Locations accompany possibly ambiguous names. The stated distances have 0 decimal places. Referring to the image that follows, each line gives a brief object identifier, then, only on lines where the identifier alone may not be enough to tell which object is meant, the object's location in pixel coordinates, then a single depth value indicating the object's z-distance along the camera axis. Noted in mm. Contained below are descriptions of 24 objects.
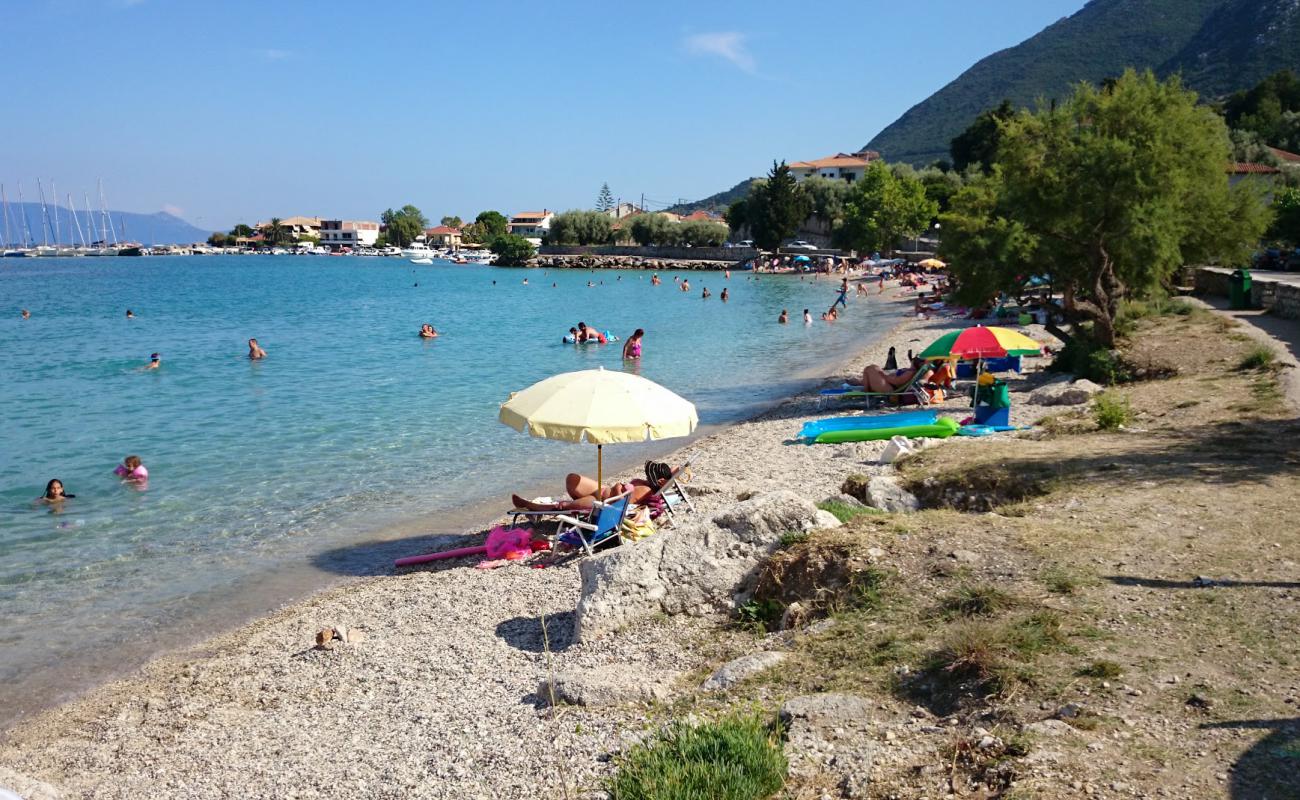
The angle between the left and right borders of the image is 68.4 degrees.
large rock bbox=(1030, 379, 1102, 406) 15859
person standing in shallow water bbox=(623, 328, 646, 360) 30078
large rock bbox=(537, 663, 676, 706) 5996
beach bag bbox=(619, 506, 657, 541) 10328
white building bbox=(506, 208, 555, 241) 180675
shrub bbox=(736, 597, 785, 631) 7211
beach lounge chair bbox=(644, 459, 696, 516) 10969
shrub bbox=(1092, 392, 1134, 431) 12117
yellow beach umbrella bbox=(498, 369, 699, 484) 9859
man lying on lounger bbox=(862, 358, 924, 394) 18141
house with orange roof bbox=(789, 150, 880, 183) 145500
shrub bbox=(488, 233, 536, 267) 118500
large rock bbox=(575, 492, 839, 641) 7520
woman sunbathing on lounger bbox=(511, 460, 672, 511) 10875
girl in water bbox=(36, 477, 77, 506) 13750
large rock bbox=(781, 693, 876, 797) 4727
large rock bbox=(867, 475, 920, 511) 9492
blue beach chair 10227
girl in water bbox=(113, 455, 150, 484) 15102
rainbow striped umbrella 16531
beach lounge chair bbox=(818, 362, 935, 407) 17827
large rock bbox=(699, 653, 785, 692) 6008
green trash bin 24891
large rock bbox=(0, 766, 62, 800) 5633
